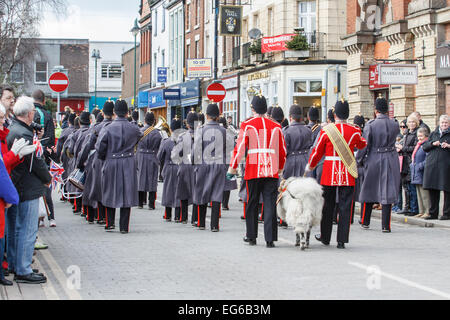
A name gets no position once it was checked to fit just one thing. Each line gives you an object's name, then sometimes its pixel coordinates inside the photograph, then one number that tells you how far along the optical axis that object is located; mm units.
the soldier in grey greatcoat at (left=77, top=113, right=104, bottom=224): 14716
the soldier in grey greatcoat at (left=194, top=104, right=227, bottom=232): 13953
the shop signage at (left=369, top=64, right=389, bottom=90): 28366
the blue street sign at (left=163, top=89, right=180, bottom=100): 37972
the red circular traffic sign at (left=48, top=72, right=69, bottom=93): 23625
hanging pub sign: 33875
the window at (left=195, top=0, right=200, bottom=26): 52956
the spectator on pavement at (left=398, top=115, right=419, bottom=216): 16688
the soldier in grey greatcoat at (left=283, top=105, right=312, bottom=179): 14695
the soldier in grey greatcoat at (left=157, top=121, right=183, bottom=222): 15742
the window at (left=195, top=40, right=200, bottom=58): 52612
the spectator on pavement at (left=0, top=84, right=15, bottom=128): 9938
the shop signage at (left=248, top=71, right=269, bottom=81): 38625
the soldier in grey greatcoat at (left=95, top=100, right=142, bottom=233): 13672
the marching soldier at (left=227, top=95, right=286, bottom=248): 11500
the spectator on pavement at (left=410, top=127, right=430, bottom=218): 16281
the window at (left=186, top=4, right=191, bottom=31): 55469
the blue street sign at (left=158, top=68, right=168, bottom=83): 52938
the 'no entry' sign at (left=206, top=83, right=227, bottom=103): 28812
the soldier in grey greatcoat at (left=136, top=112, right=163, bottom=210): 18312
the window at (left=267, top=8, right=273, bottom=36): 38750
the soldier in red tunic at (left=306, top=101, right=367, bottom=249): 11547
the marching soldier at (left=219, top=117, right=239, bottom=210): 14594
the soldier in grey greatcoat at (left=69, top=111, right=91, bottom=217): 16484
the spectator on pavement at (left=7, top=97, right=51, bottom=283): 8539
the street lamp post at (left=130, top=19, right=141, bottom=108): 57144
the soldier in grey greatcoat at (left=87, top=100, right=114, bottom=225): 14383
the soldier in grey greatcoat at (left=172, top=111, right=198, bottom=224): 15266
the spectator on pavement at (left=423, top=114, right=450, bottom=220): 15773
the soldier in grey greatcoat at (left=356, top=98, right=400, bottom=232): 13961
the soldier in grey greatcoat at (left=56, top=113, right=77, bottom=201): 18484
